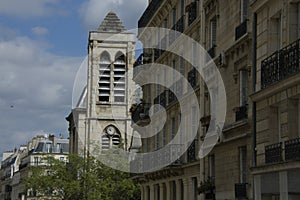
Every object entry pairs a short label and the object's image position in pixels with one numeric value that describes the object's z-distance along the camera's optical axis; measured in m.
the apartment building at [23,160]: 127.19
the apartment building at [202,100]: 25.00
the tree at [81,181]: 57.34
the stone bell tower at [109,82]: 86.62
